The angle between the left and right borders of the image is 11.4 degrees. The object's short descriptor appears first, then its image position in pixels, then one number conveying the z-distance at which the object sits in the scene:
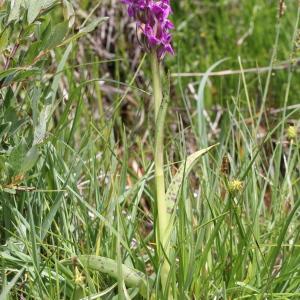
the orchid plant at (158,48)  1.66
